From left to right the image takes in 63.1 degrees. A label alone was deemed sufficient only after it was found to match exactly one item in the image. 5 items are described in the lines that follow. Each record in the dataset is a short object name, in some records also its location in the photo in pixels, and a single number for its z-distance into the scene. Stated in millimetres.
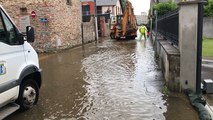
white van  3127
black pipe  3928
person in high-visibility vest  16289
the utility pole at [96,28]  18343
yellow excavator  16915
